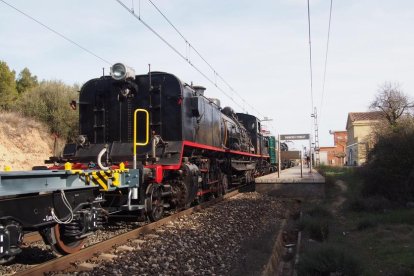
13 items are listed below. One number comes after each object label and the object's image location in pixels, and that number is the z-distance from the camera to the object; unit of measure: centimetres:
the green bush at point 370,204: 1298
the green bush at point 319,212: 1241
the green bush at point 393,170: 1361
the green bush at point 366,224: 1074
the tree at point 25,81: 3834
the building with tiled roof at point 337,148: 9167
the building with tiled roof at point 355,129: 6426
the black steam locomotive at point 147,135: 870
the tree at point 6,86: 3098
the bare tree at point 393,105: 3634
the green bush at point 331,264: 652
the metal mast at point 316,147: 5541
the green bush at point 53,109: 2584
